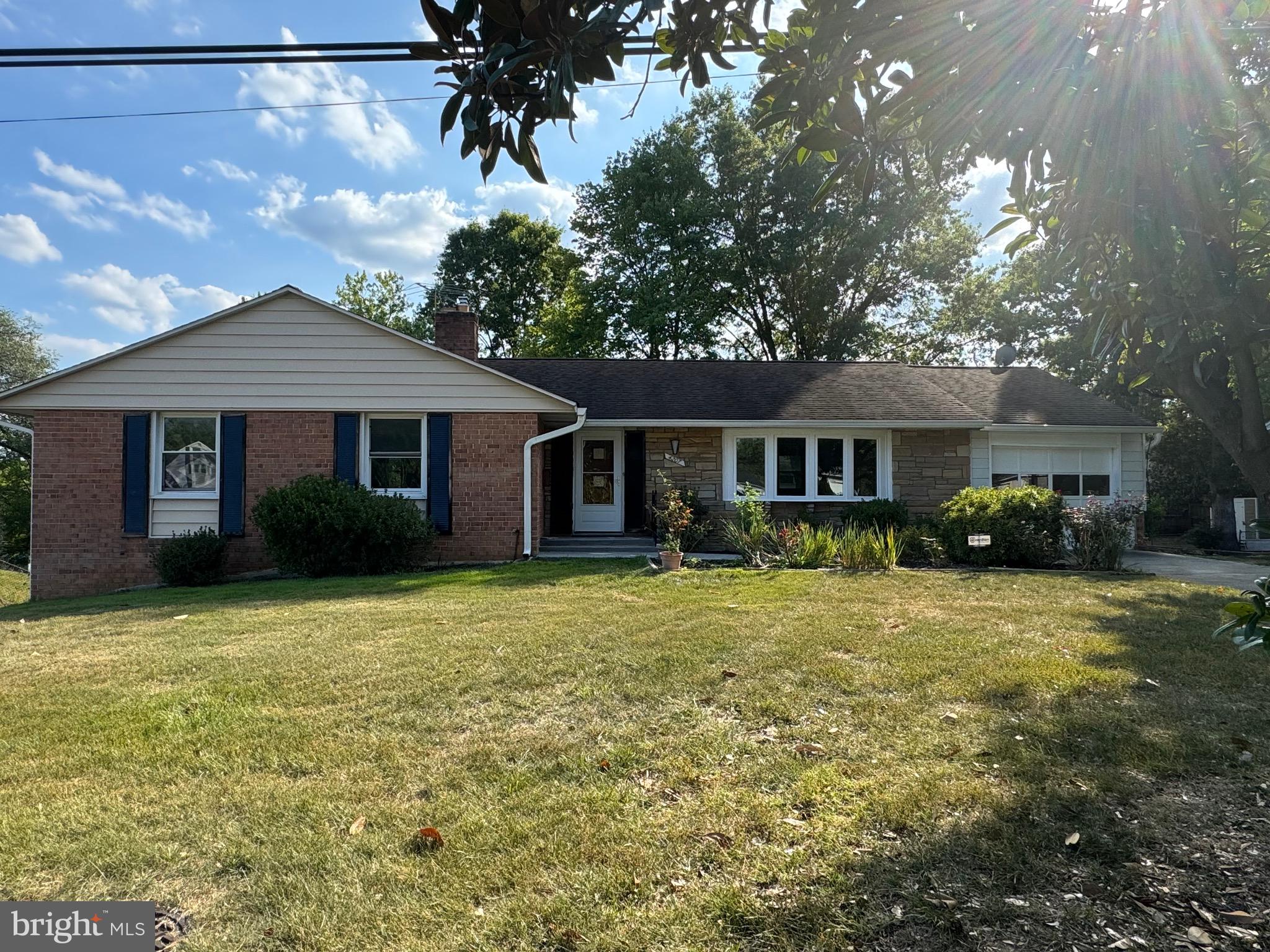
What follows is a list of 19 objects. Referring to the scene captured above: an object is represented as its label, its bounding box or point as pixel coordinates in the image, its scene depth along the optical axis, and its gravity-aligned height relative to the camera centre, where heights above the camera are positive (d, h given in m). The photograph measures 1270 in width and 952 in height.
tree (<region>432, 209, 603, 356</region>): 33.72 +10.73
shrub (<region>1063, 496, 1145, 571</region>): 10.04 -0.66
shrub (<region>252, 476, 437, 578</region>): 10.45 -0.62
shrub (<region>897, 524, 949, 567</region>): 11.06 -0.97
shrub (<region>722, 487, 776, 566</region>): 10.70 -0.71
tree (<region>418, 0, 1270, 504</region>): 2.23 +1.33
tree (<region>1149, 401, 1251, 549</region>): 19.45 +0.56
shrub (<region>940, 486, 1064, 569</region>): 10.40 -0.58
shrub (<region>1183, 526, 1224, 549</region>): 18.02 -1.28
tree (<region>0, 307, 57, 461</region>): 31.77 +6.07
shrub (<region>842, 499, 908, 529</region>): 13.23 -0.51
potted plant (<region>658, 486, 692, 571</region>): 10.04 -0.60
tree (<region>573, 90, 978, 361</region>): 25.56 +9.32
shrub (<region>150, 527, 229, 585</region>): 10.80 -1.14
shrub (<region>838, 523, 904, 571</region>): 9.91 -0.92
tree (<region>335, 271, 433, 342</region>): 36.12 +10.06
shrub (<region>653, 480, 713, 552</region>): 12.27 -0.65
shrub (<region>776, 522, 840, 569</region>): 10.25 -0.91
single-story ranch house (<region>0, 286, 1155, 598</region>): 11.40 +0.92
